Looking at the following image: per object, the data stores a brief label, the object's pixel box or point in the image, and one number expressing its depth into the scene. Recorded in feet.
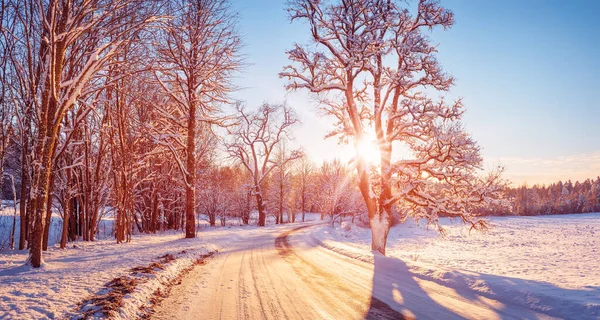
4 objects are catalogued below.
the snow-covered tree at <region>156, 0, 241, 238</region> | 50.65
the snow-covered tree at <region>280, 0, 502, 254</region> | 38.91
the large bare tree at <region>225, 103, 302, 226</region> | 109.19
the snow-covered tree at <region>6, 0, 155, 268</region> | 23.58
